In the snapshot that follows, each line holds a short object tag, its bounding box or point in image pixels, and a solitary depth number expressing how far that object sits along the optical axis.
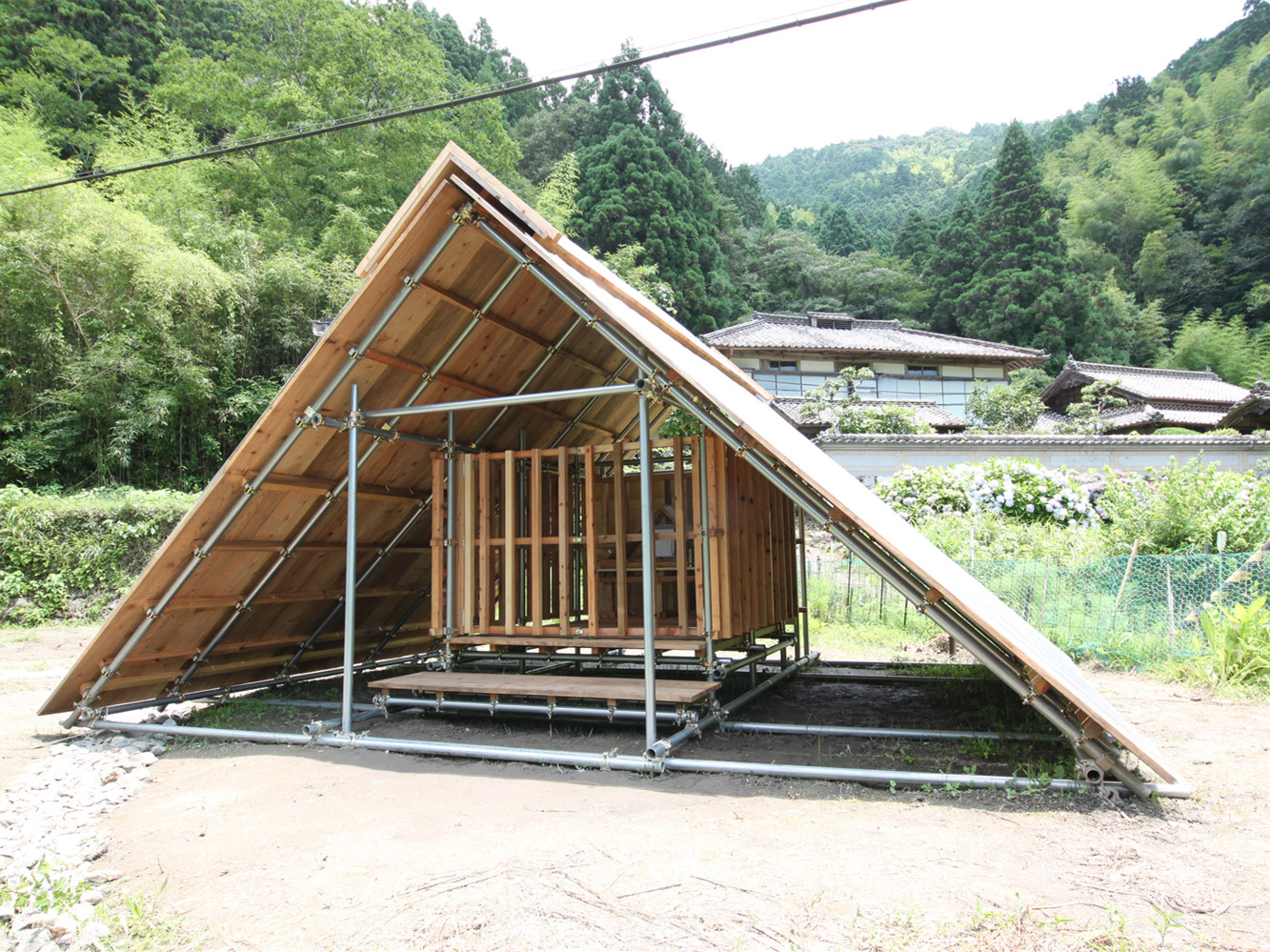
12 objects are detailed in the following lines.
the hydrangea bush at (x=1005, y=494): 14.27
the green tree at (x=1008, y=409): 27.42
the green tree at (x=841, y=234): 53.66
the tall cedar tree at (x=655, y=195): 34.03
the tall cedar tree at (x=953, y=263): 44.41
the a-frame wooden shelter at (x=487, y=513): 4.73
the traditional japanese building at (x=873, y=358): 31.69
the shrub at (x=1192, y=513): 9.81
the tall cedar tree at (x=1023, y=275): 41.19
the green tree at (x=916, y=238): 50.62
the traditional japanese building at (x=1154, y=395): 32.78
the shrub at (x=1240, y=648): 7.02
